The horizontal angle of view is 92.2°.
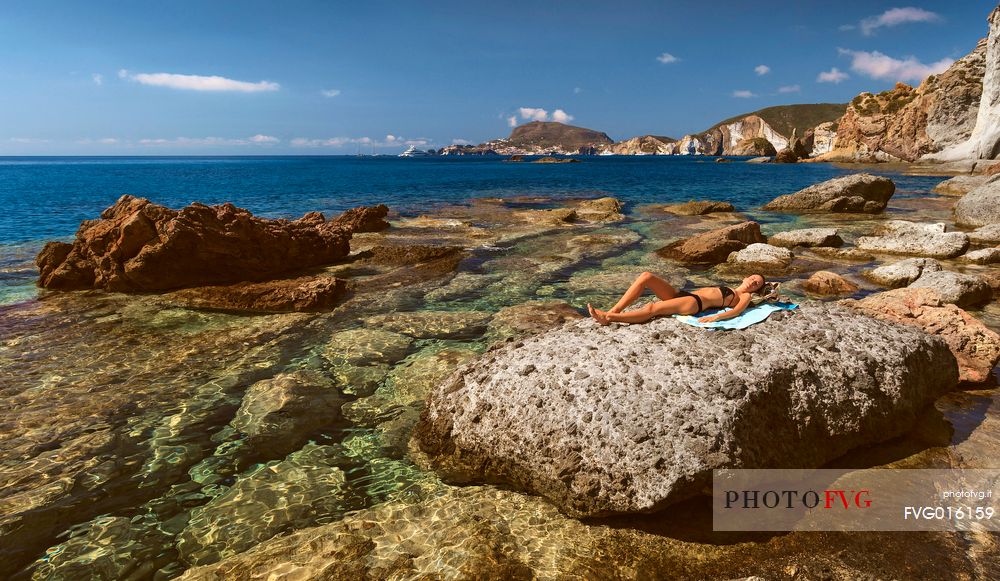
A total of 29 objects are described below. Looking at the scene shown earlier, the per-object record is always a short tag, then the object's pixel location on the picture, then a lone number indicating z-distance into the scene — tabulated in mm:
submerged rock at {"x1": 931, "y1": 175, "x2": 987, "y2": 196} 41334
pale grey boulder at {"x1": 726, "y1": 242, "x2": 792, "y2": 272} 17594
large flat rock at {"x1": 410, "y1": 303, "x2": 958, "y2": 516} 5625
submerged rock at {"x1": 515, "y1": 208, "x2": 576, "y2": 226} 29703
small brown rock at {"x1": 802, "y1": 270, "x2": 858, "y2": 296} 14445
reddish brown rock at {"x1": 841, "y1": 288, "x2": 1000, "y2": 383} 8730
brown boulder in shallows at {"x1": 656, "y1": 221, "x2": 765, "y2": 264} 18781
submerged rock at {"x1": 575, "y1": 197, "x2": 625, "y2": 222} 31688
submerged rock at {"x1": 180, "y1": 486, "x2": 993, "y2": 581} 5000
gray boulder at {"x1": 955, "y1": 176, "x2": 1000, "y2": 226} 24609
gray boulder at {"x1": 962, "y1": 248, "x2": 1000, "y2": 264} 17172
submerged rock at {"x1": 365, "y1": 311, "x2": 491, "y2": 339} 11781
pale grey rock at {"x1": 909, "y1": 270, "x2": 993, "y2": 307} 12461
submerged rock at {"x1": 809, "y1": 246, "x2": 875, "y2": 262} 19078
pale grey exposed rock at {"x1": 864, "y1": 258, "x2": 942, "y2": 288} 14898
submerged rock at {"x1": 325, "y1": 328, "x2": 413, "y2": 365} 10414
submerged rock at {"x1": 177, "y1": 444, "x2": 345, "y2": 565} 5547
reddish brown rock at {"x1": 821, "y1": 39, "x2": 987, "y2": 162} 74250
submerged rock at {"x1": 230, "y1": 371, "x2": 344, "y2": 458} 7497
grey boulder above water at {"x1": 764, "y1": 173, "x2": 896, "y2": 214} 32406
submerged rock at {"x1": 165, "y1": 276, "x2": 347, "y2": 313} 13539
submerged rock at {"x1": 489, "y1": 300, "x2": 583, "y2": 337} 11727
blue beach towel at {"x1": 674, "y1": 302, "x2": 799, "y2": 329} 7168
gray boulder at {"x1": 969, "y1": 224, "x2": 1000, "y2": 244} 20844
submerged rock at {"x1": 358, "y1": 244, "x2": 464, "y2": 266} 19562
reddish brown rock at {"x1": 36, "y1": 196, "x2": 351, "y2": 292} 15094
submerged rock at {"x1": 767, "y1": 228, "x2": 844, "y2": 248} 20875
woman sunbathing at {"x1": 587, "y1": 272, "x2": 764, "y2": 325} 7582
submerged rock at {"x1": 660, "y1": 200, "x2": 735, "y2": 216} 33188
